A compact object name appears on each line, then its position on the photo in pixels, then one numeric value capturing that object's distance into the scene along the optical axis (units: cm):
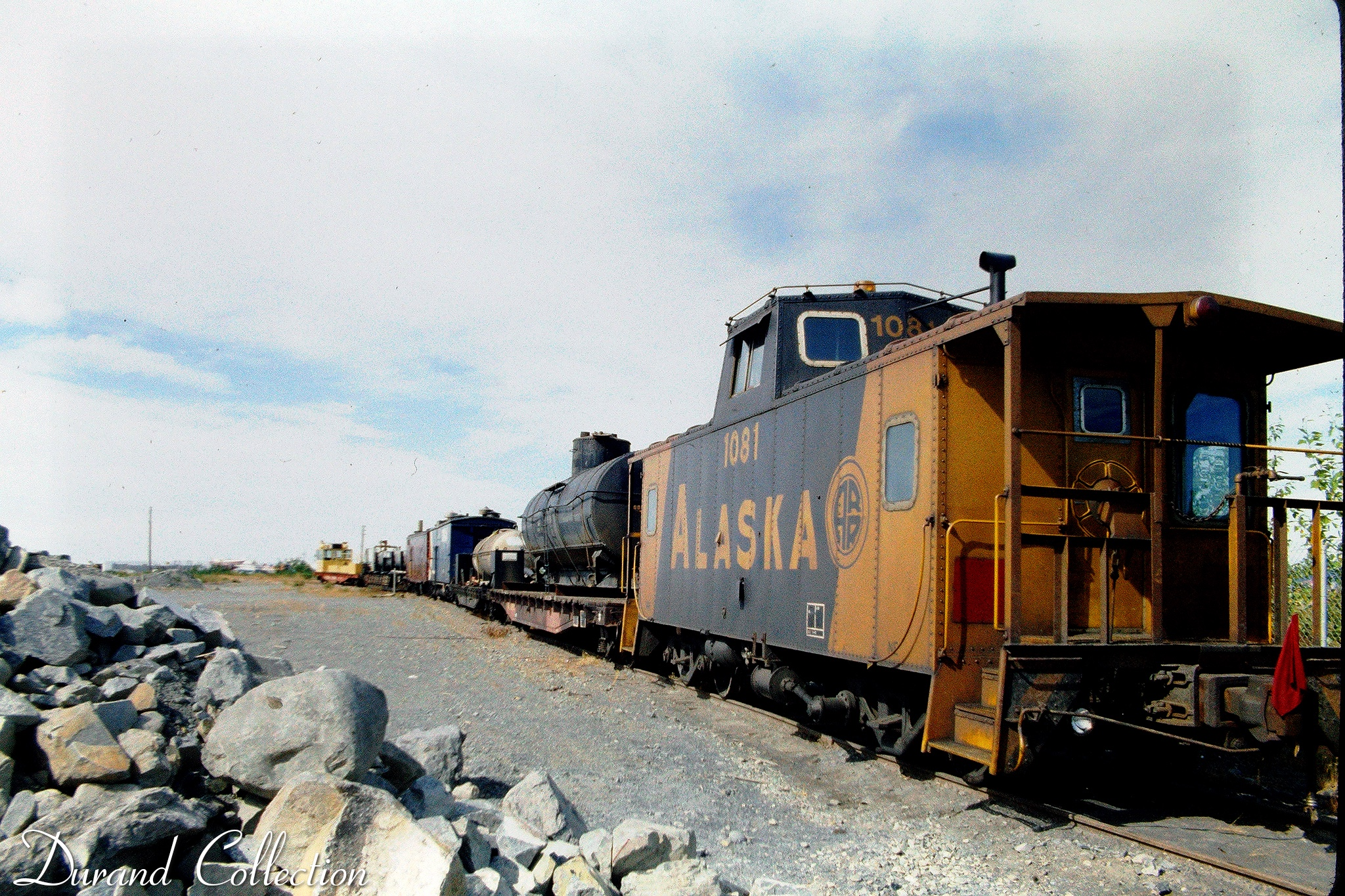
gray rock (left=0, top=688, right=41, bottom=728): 423
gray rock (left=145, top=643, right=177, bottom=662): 584
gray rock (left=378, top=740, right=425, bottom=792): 507
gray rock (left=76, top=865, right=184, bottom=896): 324
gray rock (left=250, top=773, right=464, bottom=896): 360
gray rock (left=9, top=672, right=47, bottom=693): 474
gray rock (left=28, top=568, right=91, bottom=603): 579
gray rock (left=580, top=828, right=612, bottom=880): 445
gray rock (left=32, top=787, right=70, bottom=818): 383
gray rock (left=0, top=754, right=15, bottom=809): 385
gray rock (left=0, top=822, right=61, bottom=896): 325
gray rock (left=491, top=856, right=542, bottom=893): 412
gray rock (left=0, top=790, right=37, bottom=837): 371
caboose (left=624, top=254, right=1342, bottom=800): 566
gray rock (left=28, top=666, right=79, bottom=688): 496
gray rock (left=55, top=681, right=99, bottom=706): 480
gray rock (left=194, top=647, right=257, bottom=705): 570
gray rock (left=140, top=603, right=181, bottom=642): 614
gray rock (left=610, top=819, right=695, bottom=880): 444
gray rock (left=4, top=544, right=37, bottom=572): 616
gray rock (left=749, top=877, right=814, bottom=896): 429
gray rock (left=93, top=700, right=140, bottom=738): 457
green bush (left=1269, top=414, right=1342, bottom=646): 806
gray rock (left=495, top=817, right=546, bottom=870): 435
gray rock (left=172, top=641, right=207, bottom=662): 601
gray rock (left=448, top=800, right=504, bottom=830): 483
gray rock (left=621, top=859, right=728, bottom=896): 430
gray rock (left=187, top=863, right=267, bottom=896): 344
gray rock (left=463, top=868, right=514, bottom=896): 381
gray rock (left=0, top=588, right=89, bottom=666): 514
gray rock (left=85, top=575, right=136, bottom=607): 637
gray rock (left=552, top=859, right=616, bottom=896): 407
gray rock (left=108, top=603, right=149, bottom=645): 592
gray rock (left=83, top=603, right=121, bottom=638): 568
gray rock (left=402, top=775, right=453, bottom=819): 490
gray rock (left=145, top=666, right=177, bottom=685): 549
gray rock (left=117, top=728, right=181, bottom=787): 429
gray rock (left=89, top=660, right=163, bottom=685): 535
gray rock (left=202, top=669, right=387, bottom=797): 459
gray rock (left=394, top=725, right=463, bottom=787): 578
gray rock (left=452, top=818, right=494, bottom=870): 416
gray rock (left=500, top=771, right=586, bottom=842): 494
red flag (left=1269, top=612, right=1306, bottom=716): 518
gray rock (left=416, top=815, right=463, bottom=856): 387
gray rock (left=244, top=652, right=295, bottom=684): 695
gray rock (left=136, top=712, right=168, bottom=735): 484
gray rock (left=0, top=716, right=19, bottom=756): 407
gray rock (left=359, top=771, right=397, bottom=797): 472
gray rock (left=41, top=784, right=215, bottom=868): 346
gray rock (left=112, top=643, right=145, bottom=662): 575
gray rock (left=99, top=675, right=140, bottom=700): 507
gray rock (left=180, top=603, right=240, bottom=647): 671
